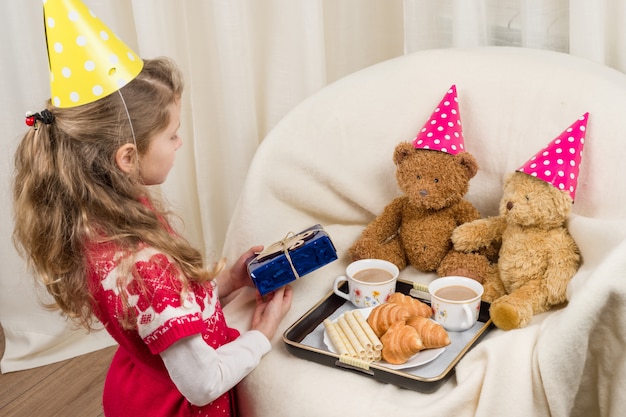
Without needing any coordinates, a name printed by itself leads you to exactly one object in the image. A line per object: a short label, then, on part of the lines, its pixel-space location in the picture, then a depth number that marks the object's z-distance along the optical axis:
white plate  1.05
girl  1.01
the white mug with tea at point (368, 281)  1.21
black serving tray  1.02
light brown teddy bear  1.11
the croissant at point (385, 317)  1.12
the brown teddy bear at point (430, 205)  1.27
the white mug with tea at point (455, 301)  1.13
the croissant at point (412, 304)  1.15
